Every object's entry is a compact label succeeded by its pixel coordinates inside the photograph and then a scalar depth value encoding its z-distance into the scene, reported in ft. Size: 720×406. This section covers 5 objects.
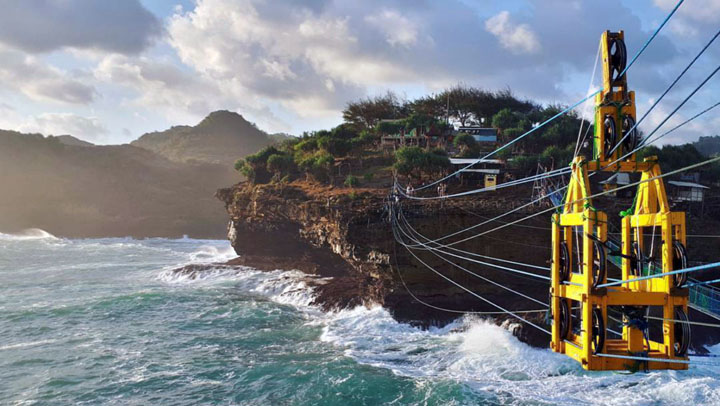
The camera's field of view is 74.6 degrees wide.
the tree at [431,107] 232.73
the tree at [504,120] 196.34
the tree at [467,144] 168.25
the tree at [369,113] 234.99
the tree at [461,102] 226.79
